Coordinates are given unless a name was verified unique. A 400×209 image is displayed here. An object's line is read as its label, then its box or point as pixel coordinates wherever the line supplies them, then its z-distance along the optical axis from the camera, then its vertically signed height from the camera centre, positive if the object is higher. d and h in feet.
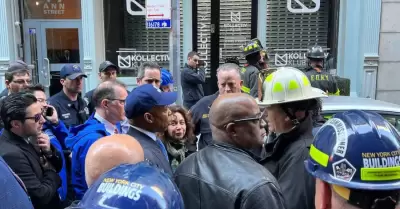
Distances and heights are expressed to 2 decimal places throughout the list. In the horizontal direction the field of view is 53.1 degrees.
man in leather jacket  6.84 -2.25
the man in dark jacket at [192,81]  25.32 -2.23
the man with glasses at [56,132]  12.26 -2.91
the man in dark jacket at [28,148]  9.86 -2.58
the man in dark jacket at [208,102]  15.19 -2.17
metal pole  17.83 +0.06
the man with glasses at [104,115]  11.22 -2.12
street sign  17.17 +1.38
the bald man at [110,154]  5.90 -1.62
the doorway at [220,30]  32.65 +1.25
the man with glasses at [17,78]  15.76 -1.28
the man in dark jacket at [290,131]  7.47 -1.80
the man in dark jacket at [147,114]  9.56 -1.64
